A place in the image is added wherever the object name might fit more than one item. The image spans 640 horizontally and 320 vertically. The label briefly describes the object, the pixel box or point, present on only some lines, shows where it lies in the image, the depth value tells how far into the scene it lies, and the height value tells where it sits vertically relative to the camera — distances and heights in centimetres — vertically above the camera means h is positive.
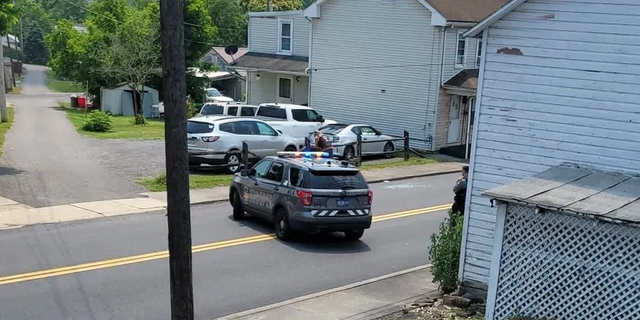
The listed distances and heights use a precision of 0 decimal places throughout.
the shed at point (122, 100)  4594 -377
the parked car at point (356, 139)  2634 -332
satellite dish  4081 -7
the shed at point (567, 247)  788 -221
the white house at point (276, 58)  3619 -39
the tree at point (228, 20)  8979 +381
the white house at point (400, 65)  2992 -40
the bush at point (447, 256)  1088 -313
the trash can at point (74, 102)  5249 -459
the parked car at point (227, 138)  2197 -293
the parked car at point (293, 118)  2664 -266
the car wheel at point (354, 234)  1465 -385
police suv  1366 -293
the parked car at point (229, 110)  2888 -256
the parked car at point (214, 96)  4610 -348
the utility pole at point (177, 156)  694 -112
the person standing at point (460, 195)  1291 -256
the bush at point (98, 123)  3309 -389
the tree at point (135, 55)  4209 -67
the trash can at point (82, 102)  5166 -452
